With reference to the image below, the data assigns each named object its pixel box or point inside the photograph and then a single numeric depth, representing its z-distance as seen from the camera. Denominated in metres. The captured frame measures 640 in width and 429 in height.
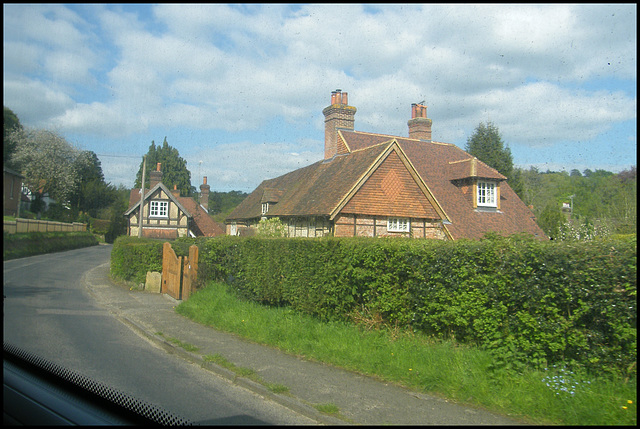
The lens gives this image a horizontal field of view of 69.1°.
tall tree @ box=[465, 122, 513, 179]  37.75
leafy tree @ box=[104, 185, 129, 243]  28.15
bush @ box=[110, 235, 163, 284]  17.45
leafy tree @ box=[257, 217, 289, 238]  23.36
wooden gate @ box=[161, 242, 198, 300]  14.19
